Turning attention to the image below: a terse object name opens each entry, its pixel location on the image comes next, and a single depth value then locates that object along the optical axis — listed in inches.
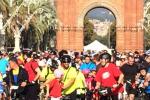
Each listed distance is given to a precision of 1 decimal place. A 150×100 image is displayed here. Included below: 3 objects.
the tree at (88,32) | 5622.1
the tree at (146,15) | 2582.4
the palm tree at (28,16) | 2105.9
